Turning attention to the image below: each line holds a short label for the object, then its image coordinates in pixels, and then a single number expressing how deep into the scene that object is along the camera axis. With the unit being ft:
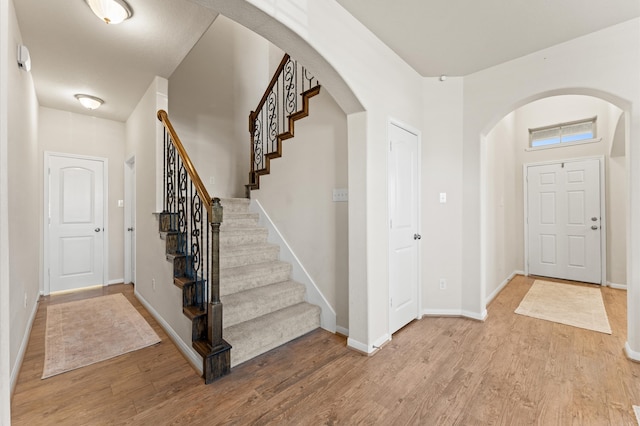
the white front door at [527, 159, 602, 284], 14.76
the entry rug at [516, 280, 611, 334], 9.85
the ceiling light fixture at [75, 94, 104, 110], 11.91
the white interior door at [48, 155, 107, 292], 13.80
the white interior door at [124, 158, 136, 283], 15.24
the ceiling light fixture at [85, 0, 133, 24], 6.49
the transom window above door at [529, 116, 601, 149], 15.15
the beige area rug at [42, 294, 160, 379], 7.67
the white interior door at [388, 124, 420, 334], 9.07
